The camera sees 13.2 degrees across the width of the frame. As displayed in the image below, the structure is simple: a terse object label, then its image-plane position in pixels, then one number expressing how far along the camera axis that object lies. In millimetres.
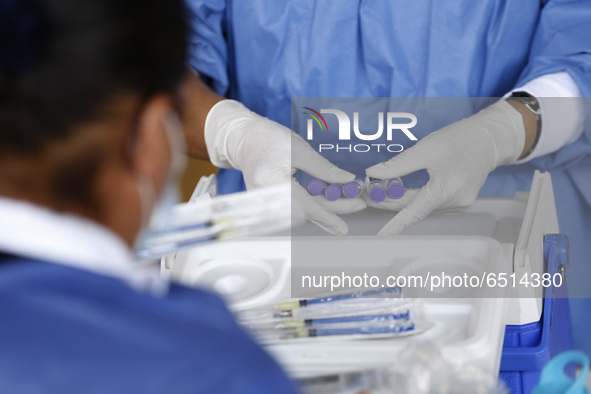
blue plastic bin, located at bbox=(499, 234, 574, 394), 1949
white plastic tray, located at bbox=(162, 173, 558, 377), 1912
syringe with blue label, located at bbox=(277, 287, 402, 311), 1960
